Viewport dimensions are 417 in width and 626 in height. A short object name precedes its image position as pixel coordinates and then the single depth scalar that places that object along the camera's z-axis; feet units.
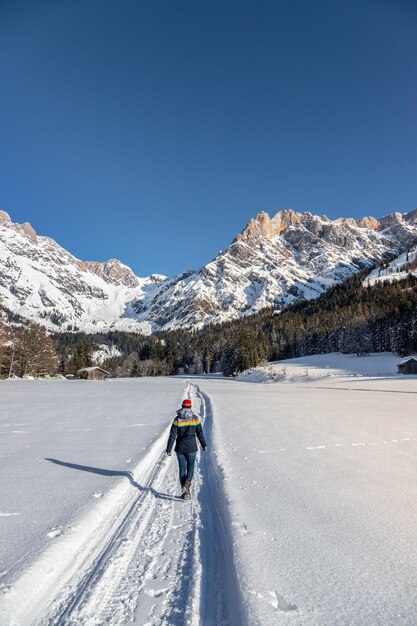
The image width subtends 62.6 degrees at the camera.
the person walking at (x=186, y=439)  23.36
